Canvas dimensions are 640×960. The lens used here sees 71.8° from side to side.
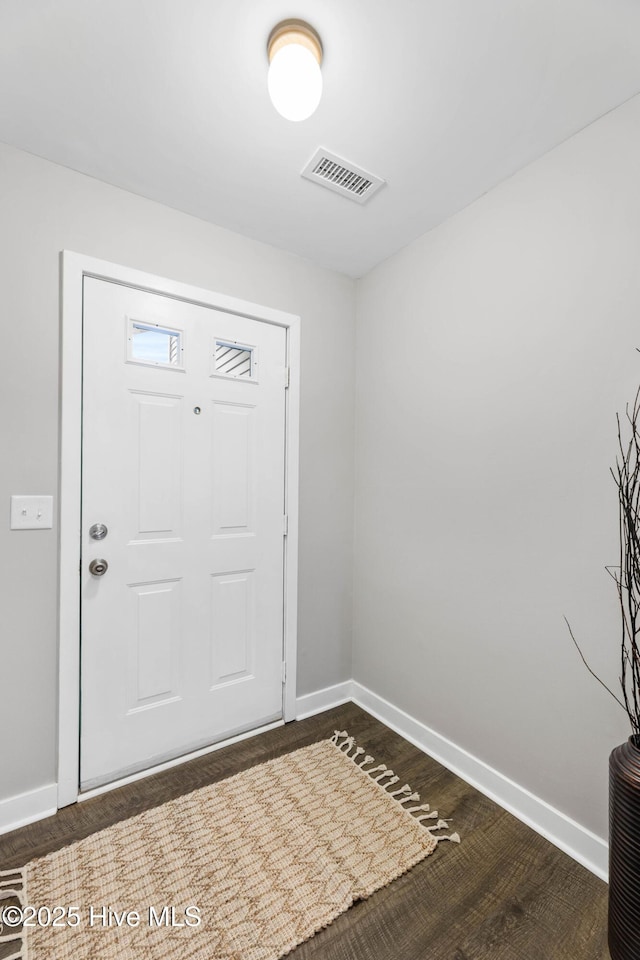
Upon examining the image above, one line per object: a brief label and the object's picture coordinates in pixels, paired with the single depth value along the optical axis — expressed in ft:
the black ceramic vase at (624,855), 3.64
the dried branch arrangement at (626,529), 4.37
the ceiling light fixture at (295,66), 3.89
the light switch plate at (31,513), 5.41
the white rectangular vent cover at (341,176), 5.57
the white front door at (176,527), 5.98
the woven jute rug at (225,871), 4.10
